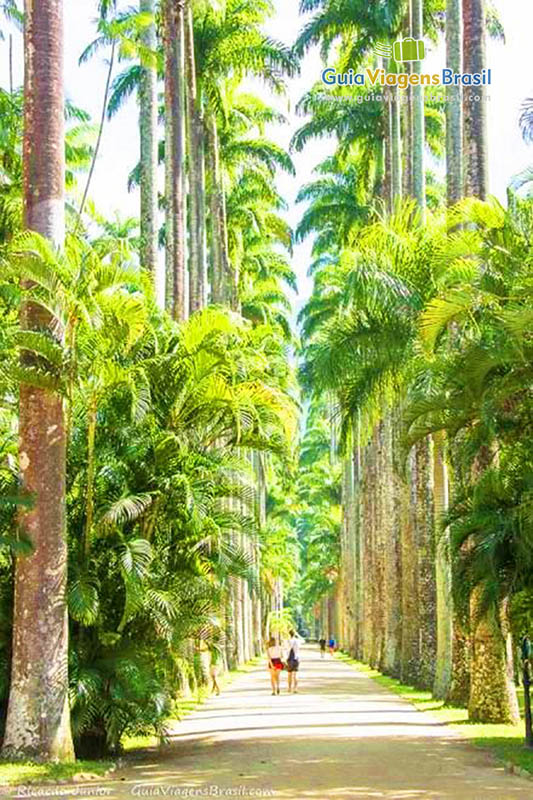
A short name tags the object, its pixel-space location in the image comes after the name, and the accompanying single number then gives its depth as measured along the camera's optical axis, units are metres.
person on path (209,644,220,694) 27.42
